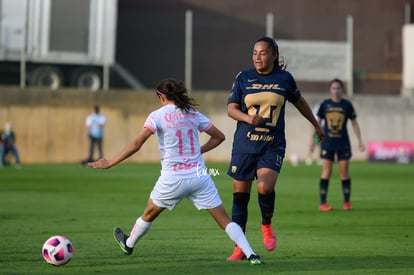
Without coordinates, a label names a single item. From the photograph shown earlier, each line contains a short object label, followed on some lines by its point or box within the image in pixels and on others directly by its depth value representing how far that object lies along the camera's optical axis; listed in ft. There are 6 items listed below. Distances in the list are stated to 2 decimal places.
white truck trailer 212.43
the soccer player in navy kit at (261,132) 63.98
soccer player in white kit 59.36
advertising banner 240.94
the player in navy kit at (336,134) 106.93
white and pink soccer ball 58.44
